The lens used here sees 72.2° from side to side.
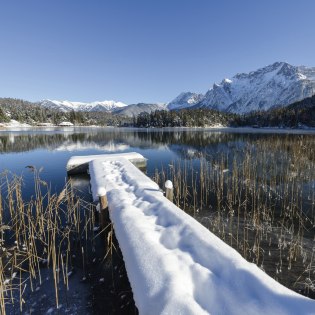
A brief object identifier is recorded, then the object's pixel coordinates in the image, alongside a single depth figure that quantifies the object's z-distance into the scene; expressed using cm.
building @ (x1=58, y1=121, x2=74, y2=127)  15938
